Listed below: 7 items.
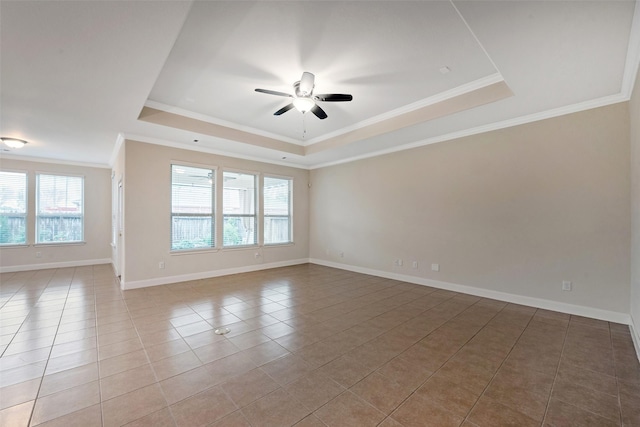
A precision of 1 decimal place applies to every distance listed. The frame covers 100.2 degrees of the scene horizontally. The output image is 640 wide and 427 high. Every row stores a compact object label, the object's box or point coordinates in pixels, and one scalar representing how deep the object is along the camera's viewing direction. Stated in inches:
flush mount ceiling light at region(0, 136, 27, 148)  191.5
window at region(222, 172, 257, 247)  236.4
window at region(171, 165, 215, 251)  209.0
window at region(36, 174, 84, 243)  254.4
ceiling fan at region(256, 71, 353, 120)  117.4
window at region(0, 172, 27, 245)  238.5
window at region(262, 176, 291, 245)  265.9
